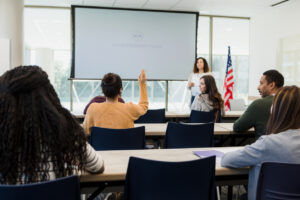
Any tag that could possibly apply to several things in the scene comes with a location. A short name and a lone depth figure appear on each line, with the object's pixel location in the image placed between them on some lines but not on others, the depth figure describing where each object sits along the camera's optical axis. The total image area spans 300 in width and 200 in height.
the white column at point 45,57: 9.38
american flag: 7.19
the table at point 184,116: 4.47
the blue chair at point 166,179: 1.36
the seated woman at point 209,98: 3.90
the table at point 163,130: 2.97
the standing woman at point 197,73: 5.75
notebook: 1.92
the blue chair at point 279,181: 1.44
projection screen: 6.76
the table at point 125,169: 1.51
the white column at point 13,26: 5.37
